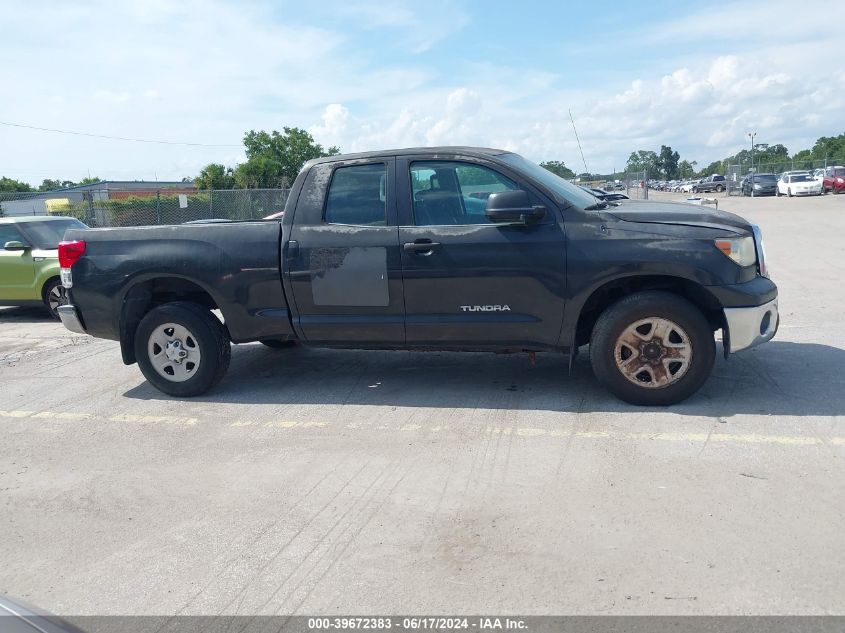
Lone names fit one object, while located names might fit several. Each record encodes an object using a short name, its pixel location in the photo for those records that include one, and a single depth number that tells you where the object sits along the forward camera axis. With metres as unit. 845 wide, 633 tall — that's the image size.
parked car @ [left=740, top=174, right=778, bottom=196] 45.47
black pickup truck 5.17
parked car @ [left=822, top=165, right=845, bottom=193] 40.59
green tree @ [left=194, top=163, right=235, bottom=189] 43.41
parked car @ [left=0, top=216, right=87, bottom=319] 10.87
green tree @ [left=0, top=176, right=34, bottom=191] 60.87
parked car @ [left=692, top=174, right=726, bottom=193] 59.72
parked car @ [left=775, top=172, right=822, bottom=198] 40.59
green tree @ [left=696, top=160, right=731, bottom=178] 123.22
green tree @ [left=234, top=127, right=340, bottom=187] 43.56
